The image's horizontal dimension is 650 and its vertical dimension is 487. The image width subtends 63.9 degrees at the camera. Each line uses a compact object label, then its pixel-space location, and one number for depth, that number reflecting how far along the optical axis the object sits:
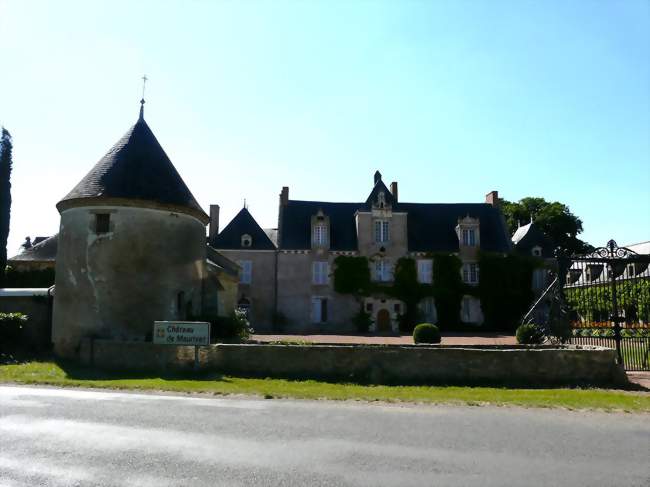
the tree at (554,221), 52.75
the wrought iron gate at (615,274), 14.04
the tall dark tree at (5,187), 29.80
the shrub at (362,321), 35.06
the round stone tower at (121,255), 17.22
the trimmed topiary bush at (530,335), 18.08
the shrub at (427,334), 21.31
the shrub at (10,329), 18.27
